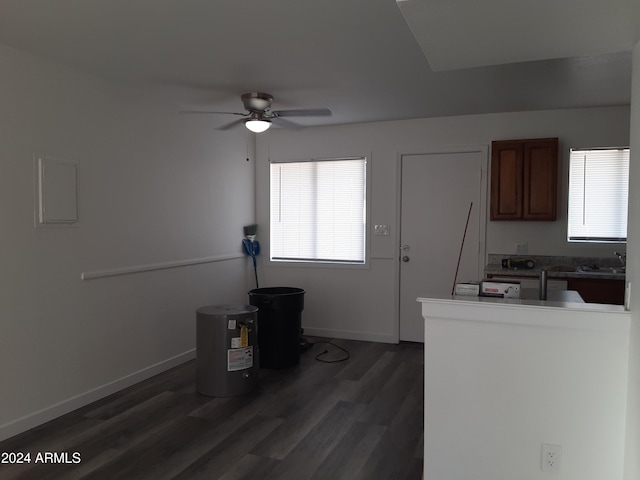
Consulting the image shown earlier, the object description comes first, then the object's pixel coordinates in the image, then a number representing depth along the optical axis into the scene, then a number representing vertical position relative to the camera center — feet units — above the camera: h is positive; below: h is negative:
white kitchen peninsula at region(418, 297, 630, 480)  6.94 -2.36
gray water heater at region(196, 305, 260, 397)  12.32 -3.21
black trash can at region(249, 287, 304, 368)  14.71 -3.06
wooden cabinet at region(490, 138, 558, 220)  14.82 +1.59
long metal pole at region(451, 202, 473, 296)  16.53 -0.49
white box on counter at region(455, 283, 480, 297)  8.23 -1.02
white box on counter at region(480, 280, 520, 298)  8.02 -0.99
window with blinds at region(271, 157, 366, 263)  18.20 +0.71
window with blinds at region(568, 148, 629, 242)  15.06 +1.13
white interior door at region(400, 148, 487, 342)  16.51 +0.16
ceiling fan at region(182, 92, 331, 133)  12.80 +3.09
